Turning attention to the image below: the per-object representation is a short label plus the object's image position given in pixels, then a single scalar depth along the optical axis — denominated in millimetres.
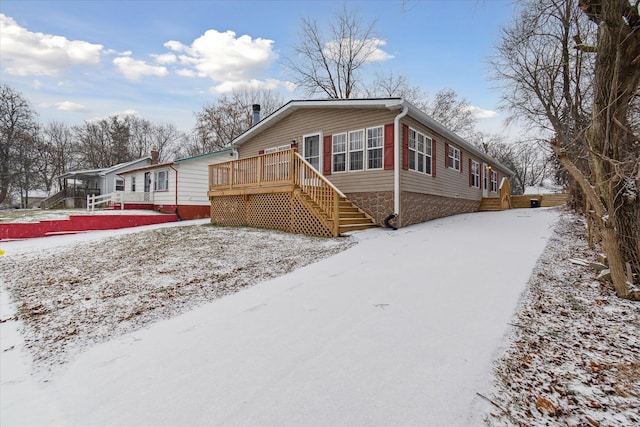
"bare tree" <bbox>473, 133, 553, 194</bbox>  35031
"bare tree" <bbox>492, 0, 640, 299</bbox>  3730
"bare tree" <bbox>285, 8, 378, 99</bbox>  22445
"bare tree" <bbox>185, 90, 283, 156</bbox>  29141
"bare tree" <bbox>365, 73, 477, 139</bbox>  26078
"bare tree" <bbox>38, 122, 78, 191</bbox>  30719
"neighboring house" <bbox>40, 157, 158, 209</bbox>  23625
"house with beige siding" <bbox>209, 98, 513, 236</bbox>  8984
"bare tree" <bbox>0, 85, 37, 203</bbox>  23969
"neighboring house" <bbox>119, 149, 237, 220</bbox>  15891
